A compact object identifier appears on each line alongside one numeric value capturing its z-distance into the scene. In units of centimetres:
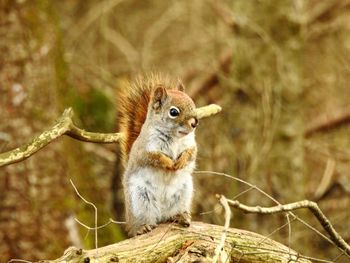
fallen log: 580
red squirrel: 701
